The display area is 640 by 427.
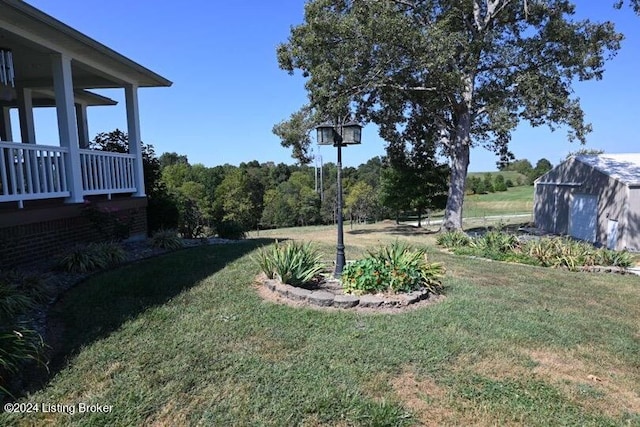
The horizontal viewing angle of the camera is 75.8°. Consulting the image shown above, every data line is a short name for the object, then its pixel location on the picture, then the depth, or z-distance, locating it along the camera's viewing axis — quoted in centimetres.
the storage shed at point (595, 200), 1341
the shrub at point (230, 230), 1084
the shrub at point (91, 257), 573
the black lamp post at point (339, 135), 558
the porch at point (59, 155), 566
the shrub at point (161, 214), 995
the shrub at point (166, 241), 794
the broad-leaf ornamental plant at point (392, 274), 494
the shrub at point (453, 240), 1112
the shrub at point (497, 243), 998
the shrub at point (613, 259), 924
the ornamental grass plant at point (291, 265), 510
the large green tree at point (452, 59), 1237
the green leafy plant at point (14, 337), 286
